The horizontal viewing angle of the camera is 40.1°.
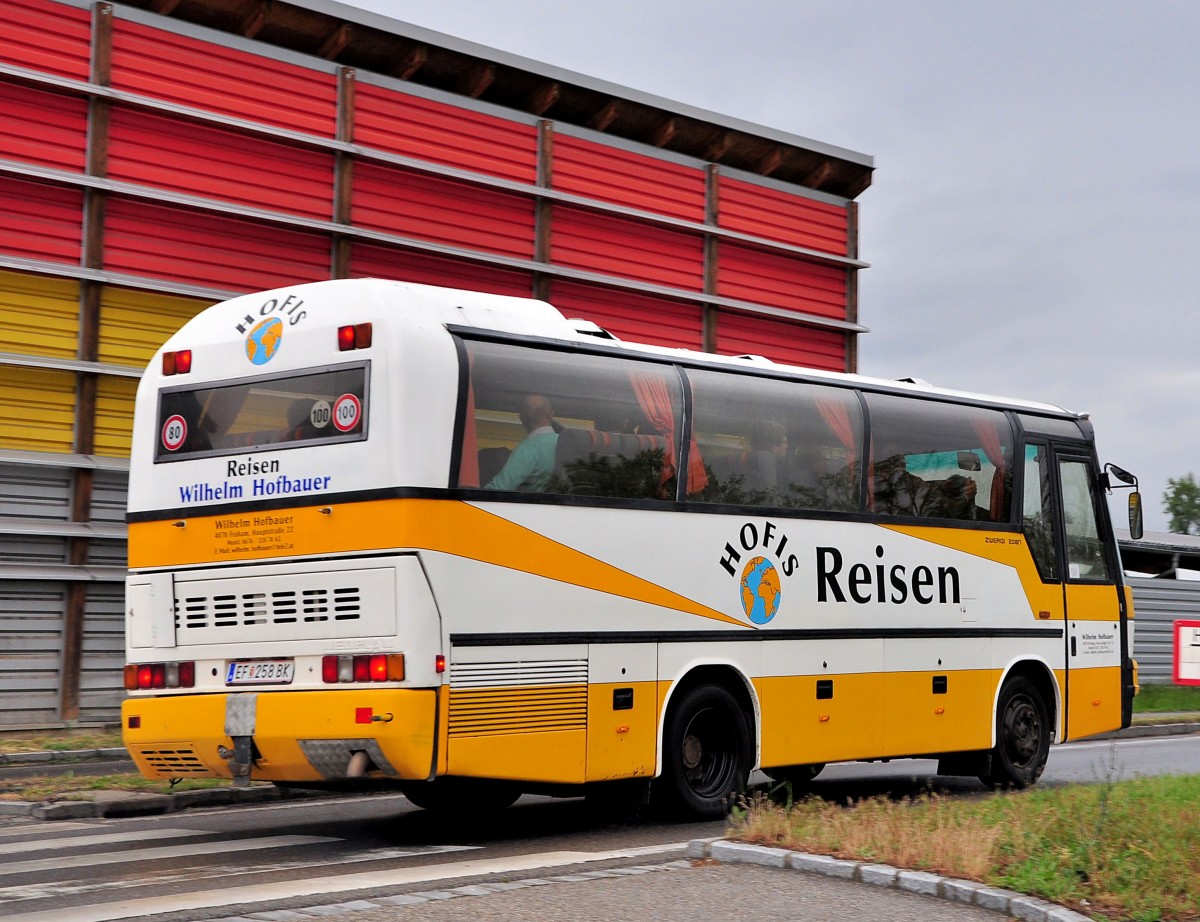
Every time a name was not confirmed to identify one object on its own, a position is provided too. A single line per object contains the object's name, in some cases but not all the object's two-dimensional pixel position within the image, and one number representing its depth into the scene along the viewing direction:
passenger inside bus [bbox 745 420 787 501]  12.63
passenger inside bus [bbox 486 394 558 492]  10.70
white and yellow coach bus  10.14
